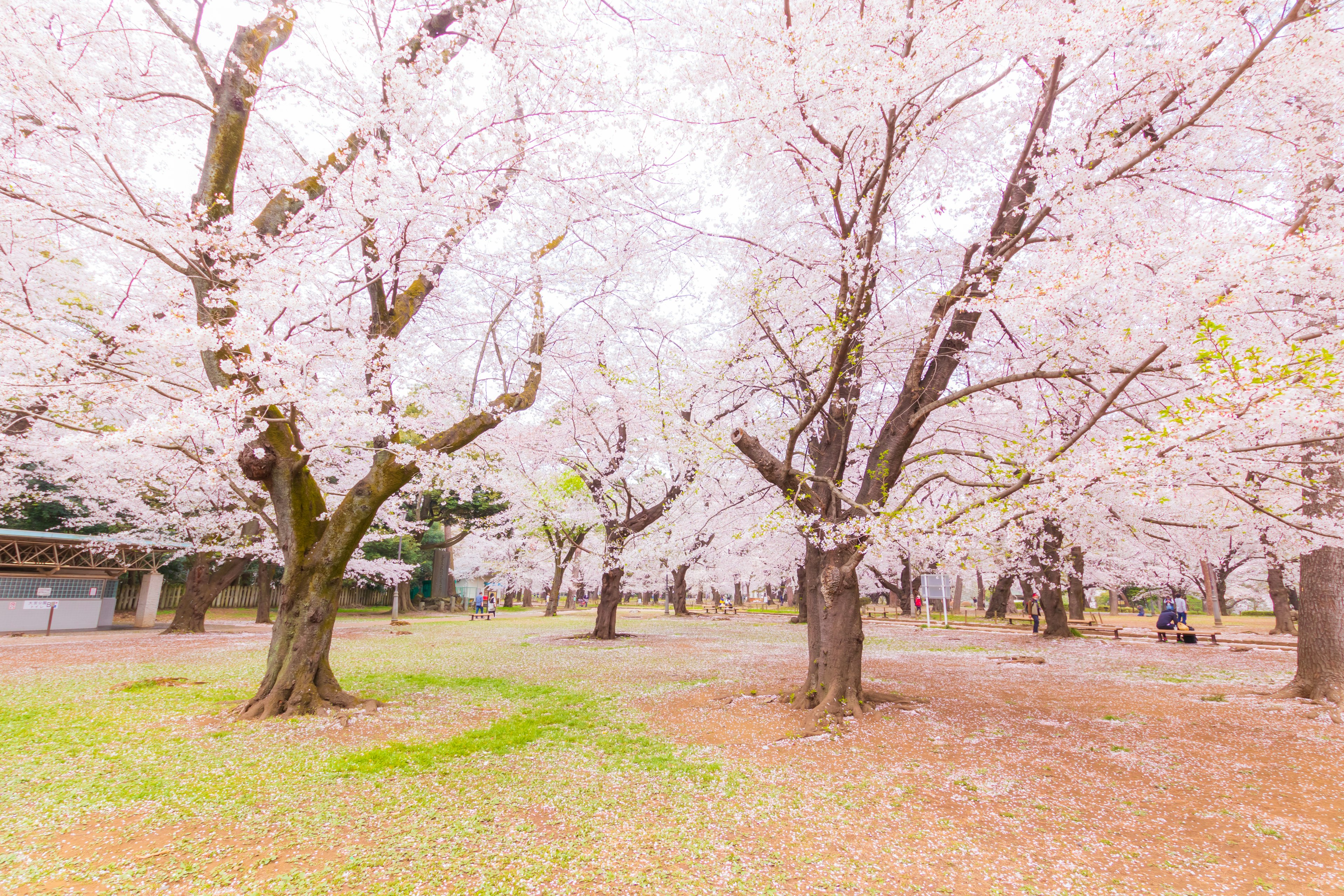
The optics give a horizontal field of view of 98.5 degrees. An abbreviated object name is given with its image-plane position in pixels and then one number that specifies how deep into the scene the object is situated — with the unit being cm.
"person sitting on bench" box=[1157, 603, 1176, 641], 1889
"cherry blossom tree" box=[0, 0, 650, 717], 579
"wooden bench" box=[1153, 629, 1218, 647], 1847
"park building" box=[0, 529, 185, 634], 1597
